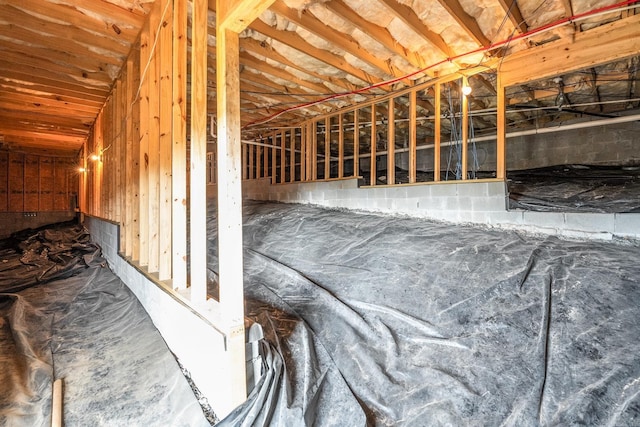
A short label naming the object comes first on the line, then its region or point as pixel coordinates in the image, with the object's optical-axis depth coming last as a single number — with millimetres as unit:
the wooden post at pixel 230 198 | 1263
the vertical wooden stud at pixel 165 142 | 2066
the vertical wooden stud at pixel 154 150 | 2268
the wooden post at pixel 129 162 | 2893
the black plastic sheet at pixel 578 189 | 2908
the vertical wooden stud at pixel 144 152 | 2449
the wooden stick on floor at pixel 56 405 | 1451
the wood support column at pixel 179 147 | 1872
